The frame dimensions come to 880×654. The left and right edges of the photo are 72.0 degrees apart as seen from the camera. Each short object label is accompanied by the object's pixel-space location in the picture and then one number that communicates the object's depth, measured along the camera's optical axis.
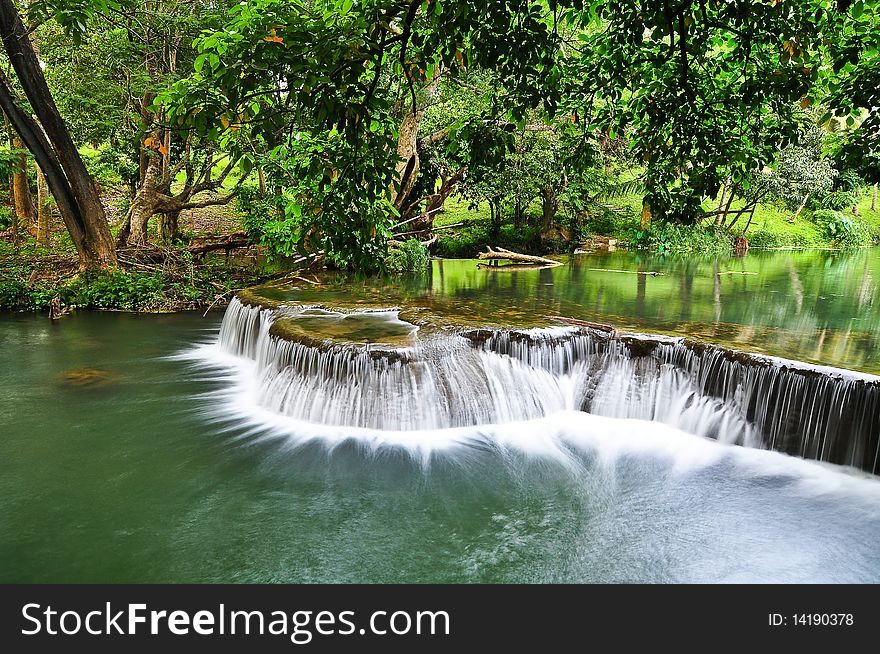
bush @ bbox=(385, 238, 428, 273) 16.94
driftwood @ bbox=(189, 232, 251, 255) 16.55
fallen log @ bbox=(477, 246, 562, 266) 20.02
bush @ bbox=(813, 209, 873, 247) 35.00
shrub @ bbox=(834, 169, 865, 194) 34.66
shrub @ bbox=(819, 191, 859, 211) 35.56
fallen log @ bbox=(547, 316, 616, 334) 8.77
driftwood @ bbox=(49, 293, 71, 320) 13.34
